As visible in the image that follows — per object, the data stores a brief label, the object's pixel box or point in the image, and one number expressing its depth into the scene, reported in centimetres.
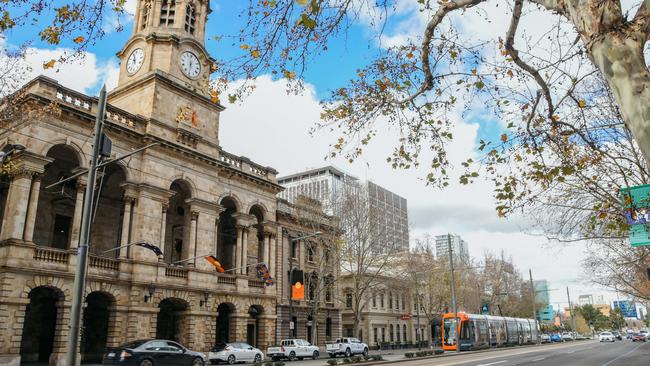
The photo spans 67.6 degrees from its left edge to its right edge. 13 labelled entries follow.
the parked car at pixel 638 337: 6428
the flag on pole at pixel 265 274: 3222
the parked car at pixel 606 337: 6513
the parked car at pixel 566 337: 8242
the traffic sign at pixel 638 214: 851
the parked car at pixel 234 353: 2959
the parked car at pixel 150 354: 2002
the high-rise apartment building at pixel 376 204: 3787
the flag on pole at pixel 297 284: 2743
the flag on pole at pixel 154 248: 2472
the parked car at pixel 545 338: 7291
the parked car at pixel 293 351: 3375
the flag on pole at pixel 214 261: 2779
